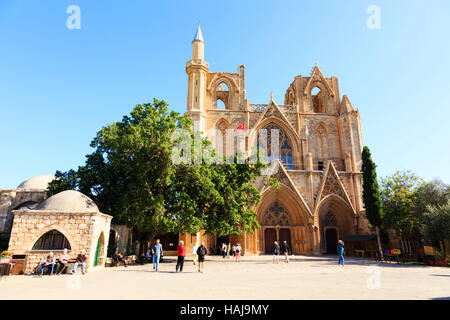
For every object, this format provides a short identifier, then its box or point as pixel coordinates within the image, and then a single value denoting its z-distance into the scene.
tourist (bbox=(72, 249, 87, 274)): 11.40
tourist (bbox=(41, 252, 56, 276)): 11.28
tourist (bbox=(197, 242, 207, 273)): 11.84
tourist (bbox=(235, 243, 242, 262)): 18.18
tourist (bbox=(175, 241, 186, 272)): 12.01
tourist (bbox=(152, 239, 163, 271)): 12.60
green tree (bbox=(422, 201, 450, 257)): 16.23
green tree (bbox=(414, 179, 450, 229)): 19.81
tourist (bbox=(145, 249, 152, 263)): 18.34
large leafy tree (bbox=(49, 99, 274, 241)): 16.27
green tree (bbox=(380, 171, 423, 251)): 19.86
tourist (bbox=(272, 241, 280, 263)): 16.85
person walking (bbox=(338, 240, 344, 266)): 15.12
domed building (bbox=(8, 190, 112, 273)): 12.15
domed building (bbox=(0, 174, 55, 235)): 23.39
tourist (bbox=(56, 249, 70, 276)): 11.48
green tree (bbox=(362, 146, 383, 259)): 21.44
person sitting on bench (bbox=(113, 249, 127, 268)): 15.30
